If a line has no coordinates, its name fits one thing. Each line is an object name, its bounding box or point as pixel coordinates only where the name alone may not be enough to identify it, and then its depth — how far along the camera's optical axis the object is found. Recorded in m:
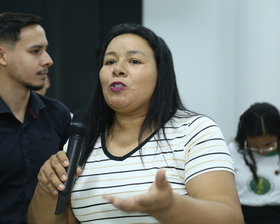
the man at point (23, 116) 1.86
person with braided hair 2.57
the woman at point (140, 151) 1.12
